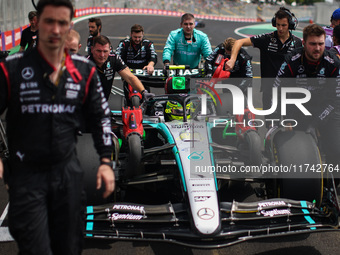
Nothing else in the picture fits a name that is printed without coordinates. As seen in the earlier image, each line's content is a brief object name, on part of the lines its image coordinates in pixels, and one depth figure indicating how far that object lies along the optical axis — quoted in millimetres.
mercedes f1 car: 4223
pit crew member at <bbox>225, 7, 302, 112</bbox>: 6541
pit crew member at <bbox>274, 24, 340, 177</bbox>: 5105
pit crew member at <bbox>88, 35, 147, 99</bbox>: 6117
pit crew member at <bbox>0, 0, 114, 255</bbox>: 2988
